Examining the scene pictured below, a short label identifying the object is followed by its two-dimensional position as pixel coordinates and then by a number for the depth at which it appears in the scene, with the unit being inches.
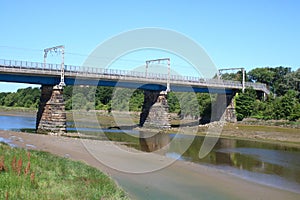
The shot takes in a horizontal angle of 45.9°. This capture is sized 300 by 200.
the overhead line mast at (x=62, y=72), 2405.1
